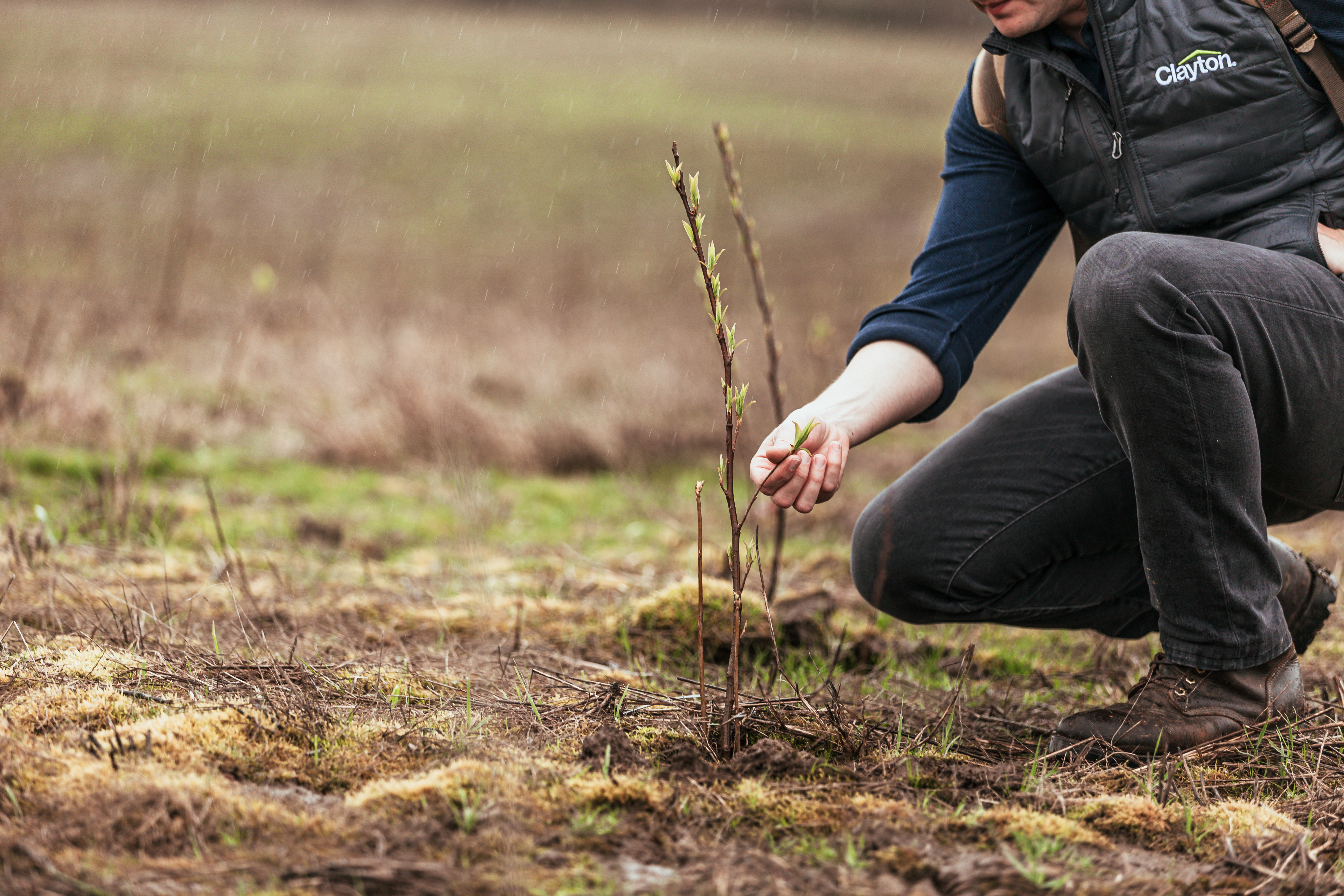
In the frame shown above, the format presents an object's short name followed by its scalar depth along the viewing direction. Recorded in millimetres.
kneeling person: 4141
